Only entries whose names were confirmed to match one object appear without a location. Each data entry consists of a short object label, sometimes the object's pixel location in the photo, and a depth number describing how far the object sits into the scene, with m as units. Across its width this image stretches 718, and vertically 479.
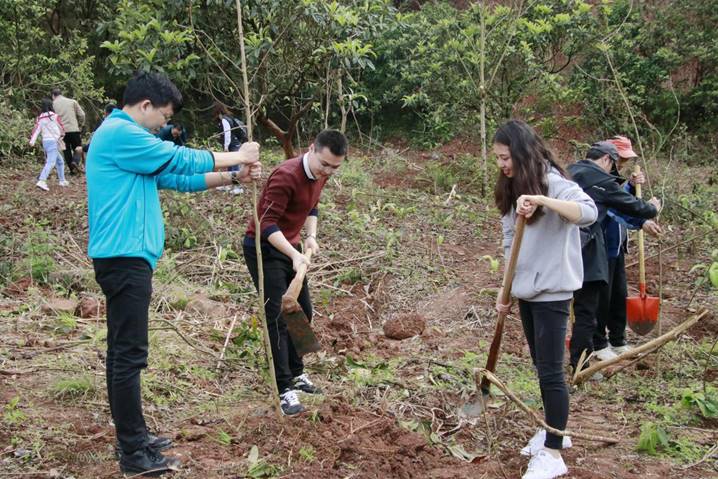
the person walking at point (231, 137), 8.99
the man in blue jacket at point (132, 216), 3.01
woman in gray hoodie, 3.16
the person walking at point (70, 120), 12.09
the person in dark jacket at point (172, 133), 8.47
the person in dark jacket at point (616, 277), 4.83
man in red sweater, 3.79
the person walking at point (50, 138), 10.93
